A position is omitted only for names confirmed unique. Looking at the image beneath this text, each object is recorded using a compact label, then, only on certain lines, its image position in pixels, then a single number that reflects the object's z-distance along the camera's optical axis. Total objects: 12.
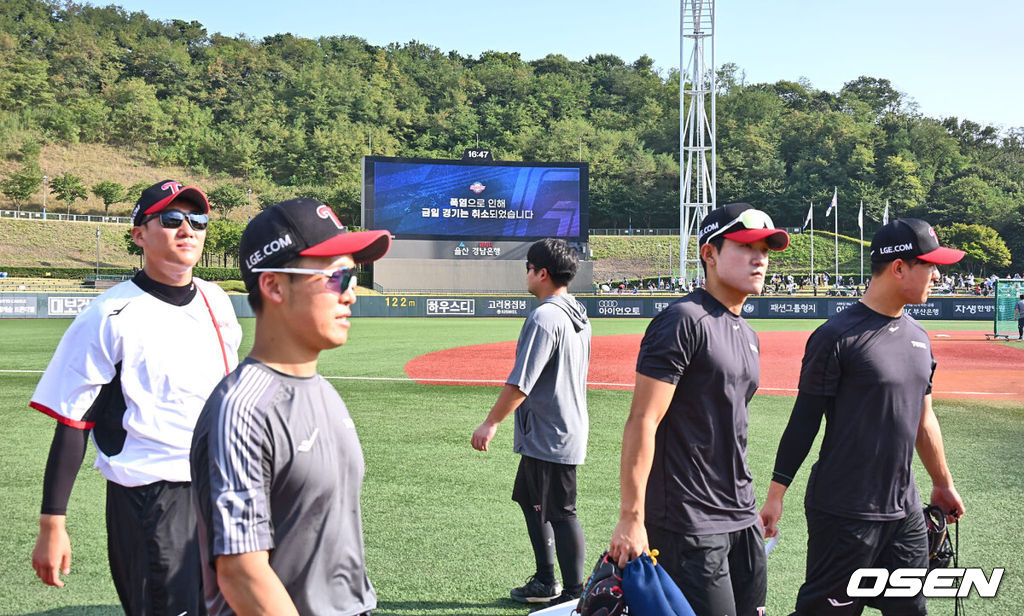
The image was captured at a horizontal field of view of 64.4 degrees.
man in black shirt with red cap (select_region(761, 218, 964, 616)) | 3.58
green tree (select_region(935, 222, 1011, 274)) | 94.31
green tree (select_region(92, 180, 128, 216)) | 99.27
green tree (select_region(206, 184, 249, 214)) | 104.88
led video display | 55.69
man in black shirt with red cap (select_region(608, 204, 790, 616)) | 3.12
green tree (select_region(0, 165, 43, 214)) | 97.12
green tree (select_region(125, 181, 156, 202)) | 100.59
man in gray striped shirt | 1.88
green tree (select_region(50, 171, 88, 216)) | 99.06
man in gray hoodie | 4.64
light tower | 47.53
